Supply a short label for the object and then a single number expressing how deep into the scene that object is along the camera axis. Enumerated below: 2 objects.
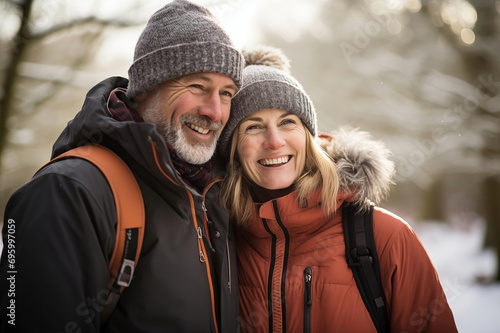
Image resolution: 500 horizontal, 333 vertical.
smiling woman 2.38
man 1.58
